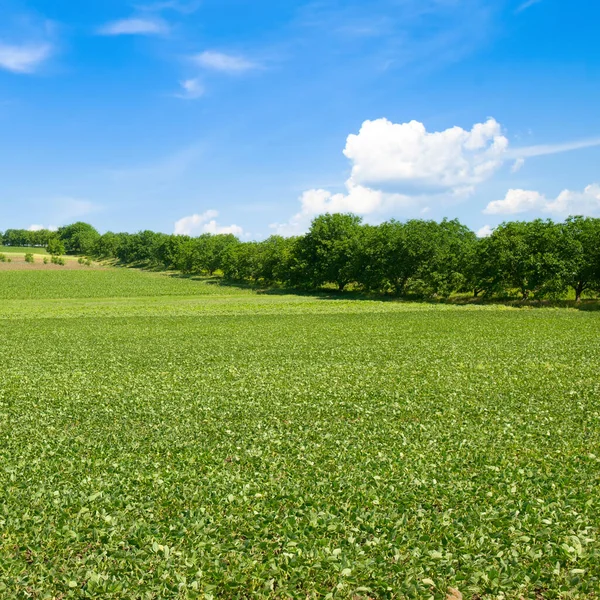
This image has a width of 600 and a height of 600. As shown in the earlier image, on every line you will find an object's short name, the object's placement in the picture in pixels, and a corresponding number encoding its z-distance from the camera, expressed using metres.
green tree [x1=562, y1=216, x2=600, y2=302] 58.25
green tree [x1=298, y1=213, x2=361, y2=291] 87.44
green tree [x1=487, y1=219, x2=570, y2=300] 59.03
